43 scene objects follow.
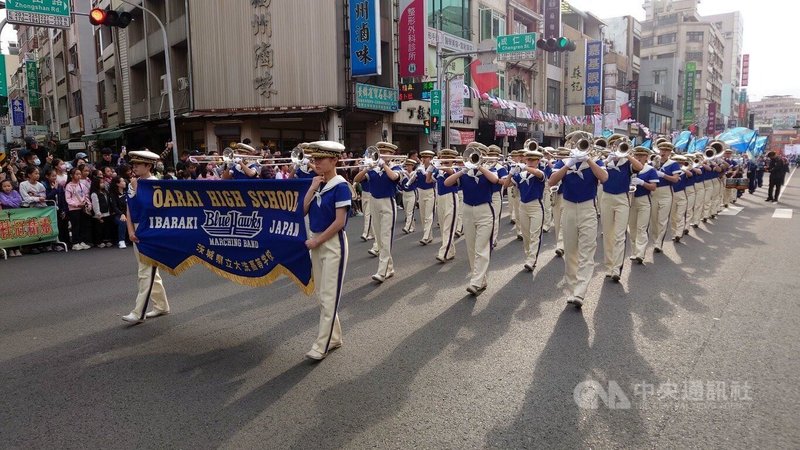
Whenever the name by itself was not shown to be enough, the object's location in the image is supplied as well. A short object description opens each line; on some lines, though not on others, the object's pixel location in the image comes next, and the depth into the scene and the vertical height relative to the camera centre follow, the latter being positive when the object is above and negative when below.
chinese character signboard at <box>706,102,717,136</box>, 69.69 +4.71
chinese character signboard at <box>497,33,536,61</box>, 20.14 +4.35
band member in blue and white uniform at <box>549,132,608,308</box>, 6.35 -0.73
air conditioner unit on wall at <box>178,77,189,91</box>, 24.25 +3.82
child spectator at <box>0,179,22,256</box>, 10.46 -0.58
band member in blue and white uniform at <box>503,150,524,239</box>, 10.62 -1.10
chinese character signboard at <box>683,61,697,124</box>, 66.06 +8.01
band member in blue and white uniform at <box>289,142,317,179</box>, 9.84 -0.14
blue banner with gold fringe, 4.91 -0.64
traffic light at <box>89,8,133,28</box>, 12.89 +3.70
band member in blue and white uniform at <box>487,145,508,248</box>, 10.62 -0.77
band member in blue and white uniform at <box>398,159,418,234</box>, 11.59 -0.99
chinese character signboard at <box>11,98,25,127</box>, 37.72 +4.10
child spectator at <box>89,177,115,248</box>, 11.44 -1.12
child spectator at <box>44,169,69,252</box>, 11.43 -0.77
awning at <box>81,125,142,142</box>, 26.40 +1.68
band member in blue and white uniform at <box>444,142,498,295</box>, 7.00 -0.74
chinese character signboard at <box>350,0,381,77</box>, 20.41 +4.88
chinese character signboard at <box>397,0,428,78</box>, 23.00 +5.47
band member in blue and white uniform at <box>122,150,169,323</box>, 5.67 -1.14
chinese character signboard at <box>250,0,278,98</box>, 21.64 +4.72
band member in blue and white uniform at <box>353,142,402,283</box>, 7.98 -0.67
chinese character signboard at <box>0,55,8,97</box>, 17.12 +3.00
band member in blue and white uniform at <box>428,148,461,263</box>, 9.30 -0.84
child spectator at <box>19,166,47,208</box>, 10.80 -0.47
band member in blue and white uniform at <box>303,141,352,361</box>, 4.66 -0.61
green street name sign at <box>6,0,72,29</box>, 12.47 +3.79
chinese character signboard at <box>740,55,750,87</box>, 104.06 +16.66
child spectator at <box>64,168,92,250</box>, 11.28 -0.91
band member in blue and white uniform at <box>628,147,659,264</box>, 8.63 -0.95
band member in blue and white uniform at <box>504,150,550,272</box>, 8.64 -0.86
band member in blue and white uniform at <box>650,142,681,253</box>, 9.62 -0.80
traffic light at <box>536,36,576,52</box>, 16.83 +3.69
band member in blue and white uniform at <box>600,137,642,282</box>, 7.55 -0.77
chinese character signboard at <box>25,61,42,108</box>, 47.25 +7.92
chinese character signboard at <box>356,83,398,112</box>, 21.45 +2.70
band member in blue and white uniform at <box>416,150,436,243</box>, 11.20 -0.88
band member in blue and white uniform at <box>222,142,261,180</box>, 9.33 -0.07
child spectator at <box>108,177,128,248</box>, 11.67 -0.85
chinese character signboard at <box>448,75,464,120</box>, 23.94 +2.90
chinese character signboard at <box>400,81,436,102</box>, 22.62 +3.07
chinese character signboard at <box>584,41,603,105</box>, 41.78 +6.68
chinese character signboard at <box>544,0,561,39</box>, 35.34 +9.44
